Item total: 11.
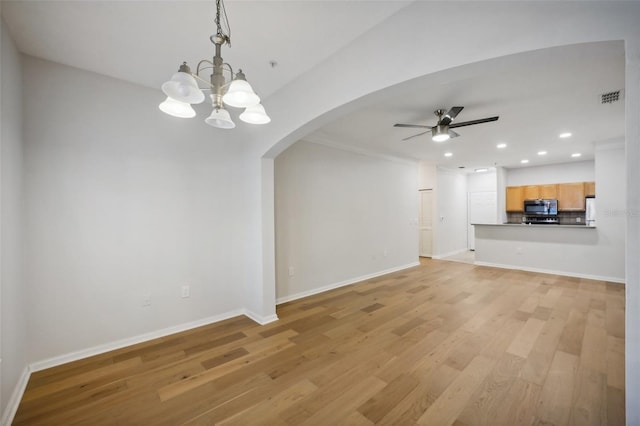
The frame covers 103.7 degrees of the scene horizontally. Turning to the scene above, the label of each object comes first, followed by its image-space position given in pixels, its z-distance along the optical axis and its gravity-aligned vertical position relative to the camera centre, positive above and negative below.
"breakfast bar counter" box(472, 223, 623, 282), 5.06 -0.94
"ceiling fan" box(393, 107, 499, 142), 3.24 +1.11
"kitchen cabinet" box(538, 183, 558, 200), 6.96 +0.43
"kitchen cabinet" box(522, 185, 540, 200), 7.24 +0.43
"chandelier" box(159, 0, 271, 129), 1.27 +0.64
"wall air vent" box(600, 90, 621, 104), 2.90 +1.28
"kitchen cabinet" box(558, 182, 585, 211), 6.59 +0.26
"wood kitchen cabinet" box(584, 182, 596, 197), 6.44 +0.44
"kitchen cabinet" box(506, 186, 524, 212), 7.54 +0.26
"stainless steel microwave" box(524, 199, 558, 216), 6.92 -0.02
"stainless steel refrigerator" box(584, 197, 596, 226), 6.30 -0.13
